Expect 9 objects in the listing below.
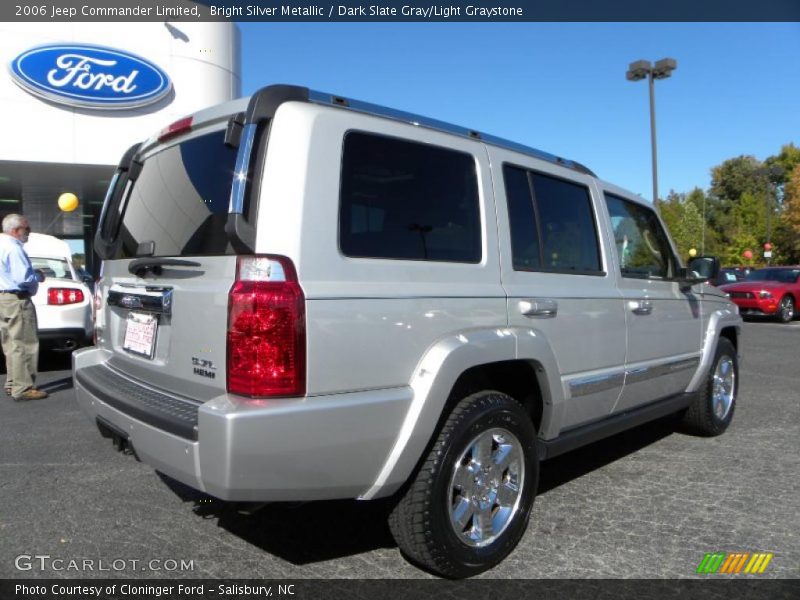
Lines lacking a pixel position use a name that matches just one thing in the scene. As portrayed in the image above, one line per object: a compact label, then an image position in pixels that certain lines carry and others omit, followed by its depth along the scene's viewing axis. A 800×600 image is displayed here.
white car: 7.24
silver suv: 2.21
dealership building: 13.78
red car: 15.42
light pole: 19.59
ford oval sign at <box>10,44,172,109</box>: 13.74
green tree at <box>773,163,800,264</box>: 44.12
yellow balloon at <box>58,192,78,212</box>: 14.22
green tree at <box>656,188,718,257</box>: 60.59
